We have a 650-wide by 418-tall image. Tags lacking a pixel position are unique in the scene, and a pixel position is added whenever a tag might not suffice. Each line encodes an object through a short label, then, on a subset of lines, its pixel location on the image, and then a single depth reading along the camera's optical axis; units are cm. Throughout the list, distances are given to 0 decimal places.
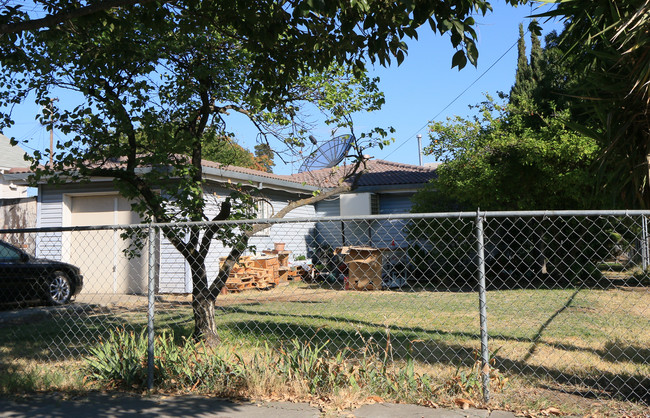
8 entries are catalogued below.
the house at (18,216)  1445
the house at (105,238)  1351
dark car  1077
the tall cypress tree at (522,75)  2052
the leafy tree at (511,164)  1241
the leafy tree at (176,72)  639
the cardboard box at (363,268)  1421
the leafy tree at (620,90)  467
